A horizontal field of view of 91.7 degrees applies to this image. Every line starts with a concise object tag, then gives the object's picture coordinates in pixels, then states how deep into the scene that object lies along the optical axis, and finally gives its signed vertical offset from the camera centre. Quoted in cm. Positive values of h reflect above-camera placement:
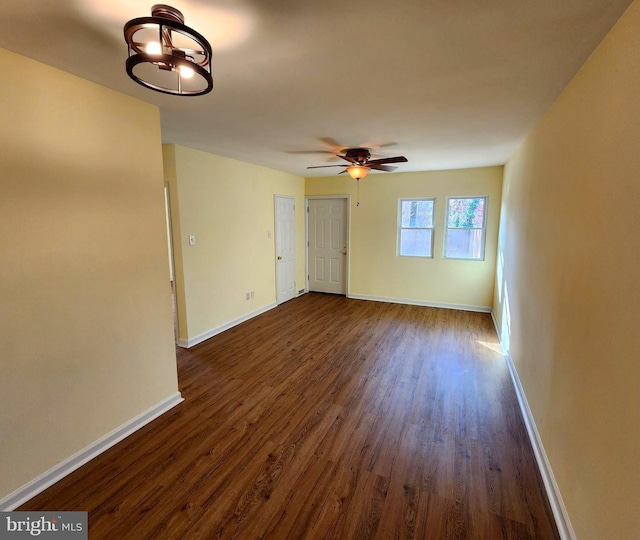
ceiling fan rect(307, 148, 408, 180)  357 +73
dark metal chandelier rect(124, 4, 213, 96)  109 +69
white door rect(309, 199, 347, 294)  627 -40
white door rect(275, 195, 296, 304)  561 -45
